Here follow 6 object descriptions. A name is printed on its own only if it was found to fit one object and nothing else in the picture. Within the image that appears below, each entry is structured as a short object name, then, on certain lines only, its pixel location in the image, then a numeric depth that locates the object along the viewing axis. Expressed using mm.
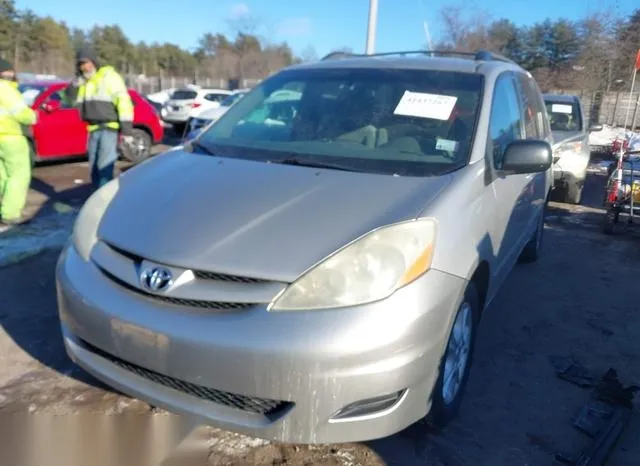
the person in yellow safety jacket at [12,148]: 5645
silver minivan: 2072
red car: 9438
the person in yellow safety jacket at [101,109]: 5855
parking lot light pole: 10594
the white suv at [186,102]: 18672
